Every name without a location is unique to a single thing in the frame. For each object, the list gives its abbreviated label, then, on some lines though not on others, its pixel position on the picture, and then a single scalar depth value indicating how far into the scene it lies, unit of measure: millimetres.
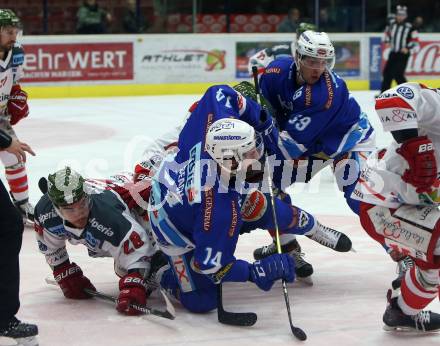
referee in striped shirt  22942
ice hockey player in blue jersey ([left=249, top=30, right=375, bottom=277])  8406
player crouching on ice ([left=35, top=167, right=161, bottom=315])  7150
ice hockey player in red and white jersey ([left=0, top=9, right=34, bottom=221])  10530
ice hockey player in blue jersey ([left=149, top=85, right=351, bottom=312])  6638
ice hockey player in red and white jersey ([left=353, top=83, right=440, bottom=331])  6084
